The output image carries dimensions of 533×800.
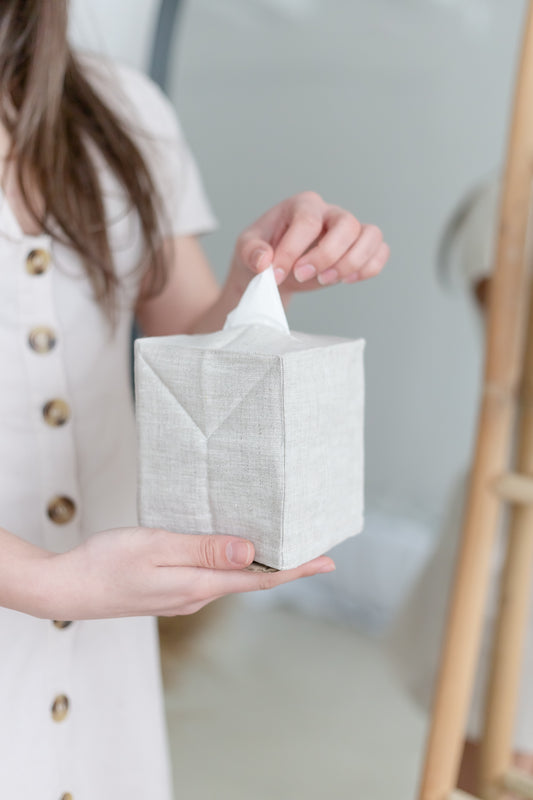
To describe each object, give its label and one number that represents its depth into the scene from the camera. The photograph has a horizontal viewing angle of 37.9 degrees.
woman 0.61
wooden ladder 0.83
